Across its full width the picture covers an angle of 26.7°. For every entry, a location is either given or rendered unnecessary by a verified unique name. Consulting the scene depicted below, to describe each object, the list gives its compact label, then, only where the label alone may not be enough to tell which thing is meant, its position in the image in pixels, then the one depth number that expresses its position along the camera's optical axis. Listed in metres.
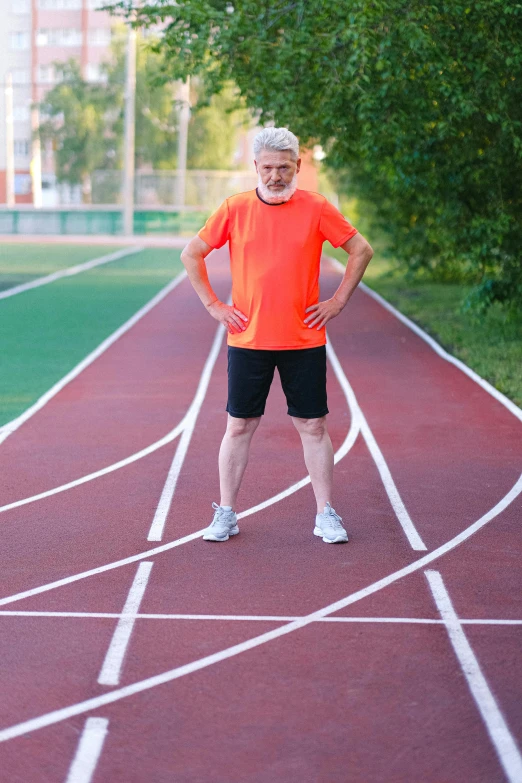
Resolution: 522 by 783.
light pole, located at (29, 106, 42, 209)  74.00
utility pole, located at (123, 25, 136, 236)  47.88
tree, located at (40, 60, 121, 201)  72.06
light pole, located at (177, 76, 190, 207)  67.75
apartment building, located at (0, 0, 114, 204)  83.31
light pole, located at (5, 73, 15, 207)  64.94
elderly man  5.70
